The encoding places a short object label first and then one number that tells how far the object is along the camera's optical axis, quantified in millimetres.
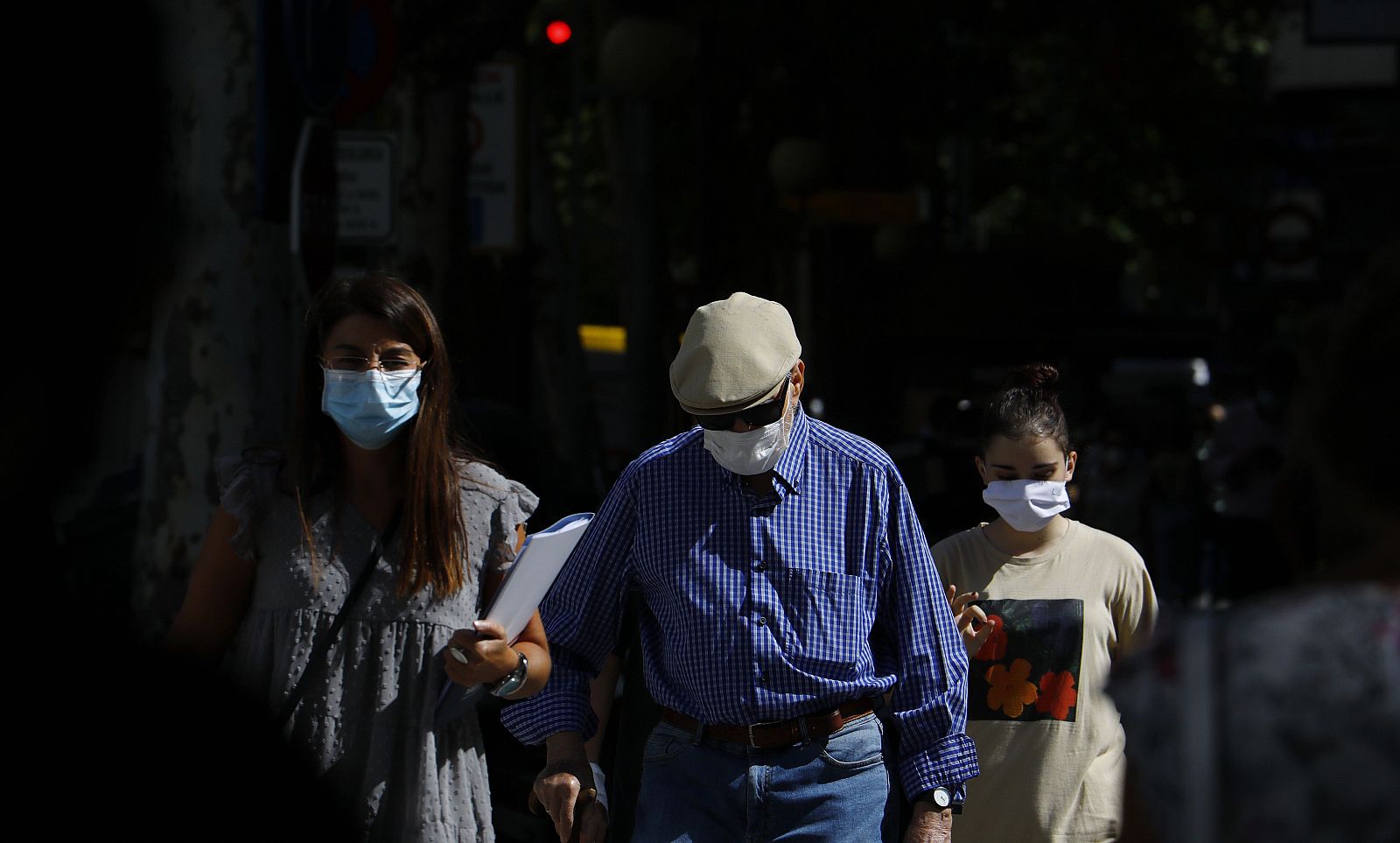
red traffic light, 36312
